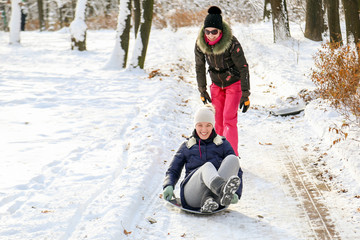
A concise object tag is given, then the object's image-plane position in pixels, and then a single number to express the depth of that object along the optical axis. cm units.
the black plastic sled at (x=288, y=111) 842
